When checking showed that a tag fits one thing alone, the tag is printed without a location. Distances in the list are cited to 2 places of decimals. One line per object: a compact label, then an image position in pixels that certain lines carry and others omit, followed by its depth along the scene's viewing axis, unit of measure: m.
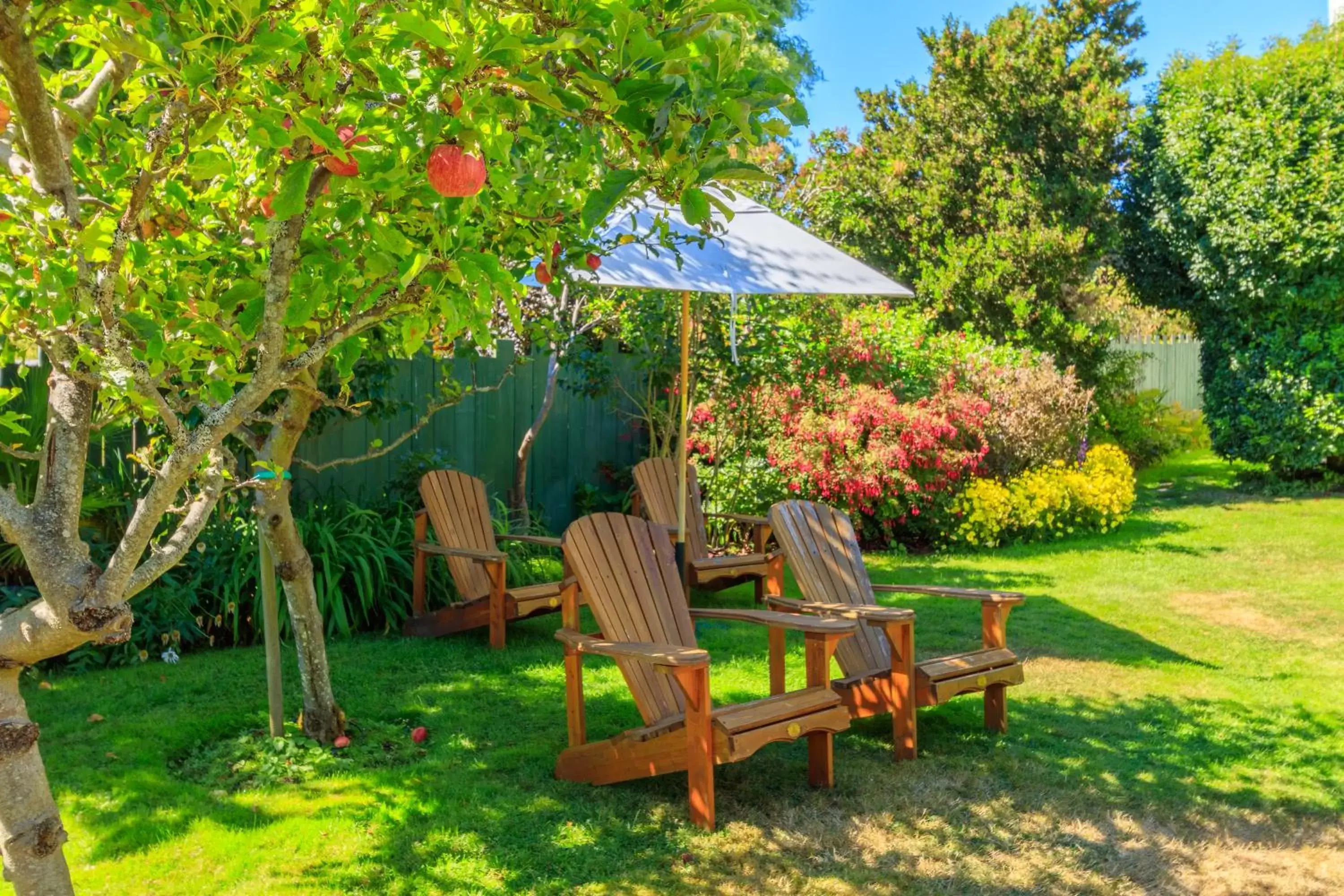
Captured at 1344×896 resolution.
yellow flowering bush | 8.67
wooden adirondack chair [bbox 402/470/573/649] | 5.64
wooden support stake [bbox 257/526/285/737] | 3.84
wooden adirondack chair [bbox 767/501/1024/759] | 4.03
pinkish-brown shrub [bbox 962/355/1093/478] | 9.31
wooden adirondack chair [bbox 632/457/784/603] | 6.52
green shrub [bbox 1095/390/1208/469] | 12.76
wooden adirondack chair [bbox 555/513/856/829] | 3.35
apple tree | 1.75
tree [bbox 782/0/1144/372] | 11.84
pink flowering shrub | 8.39
